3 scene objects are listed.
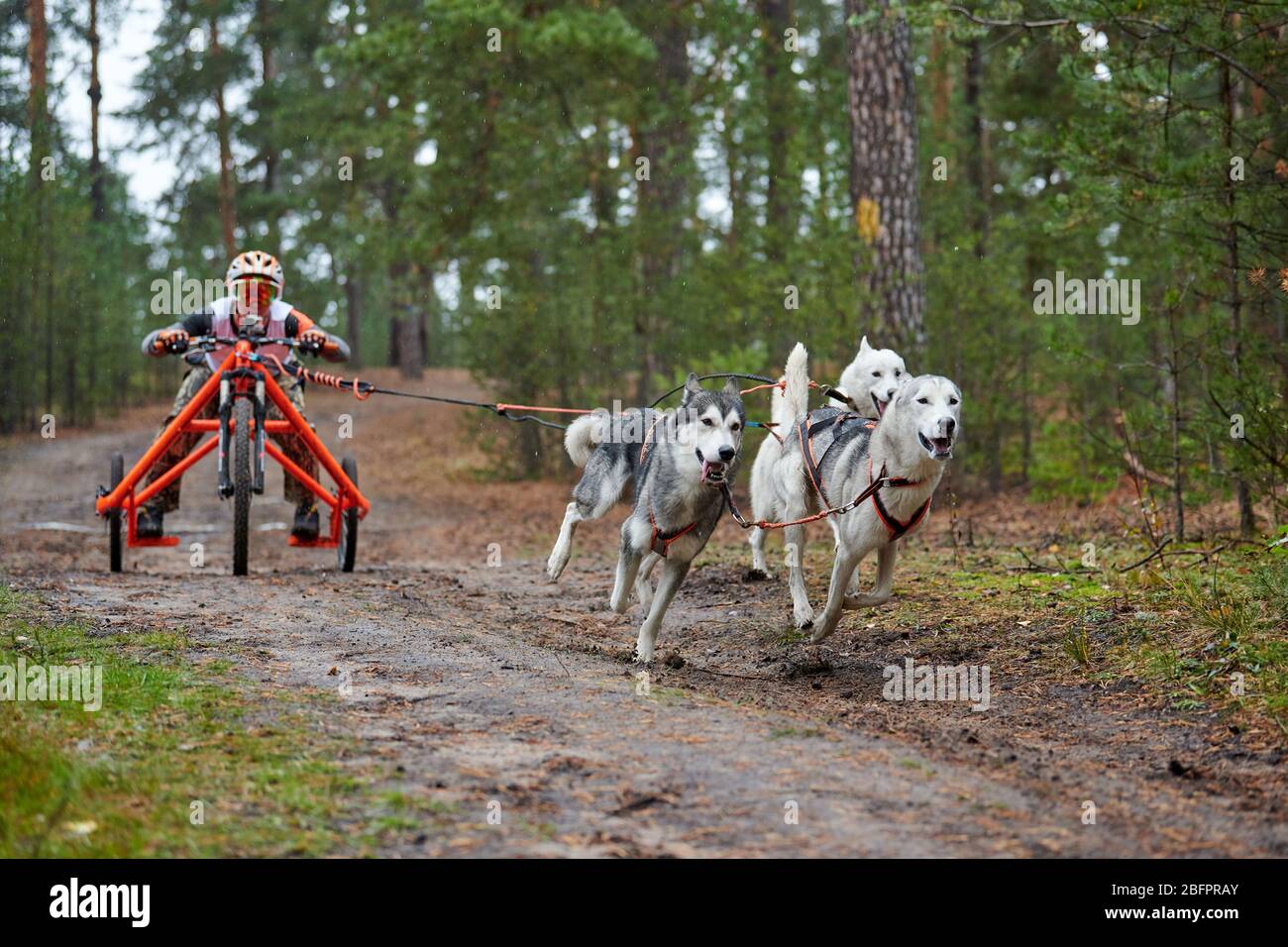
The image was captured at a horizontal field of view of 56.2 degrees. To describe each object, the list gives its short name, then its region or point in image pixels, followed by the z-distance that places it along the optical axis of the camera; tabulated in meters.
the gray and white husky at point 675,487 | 6.32
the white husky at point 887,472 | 6.26
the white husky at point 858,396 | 7.39
